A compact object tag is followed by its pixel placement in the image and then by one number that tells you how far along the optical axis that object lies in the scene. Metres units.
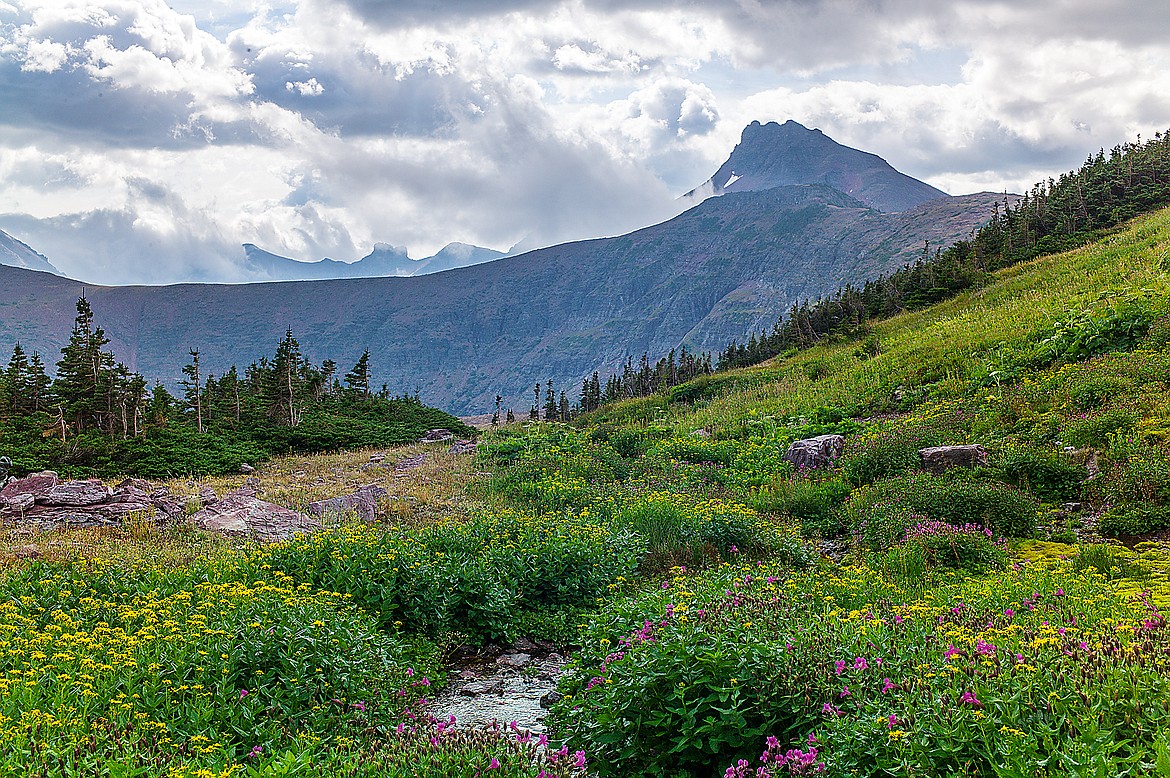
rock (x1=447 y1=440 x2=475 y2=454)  26.92
